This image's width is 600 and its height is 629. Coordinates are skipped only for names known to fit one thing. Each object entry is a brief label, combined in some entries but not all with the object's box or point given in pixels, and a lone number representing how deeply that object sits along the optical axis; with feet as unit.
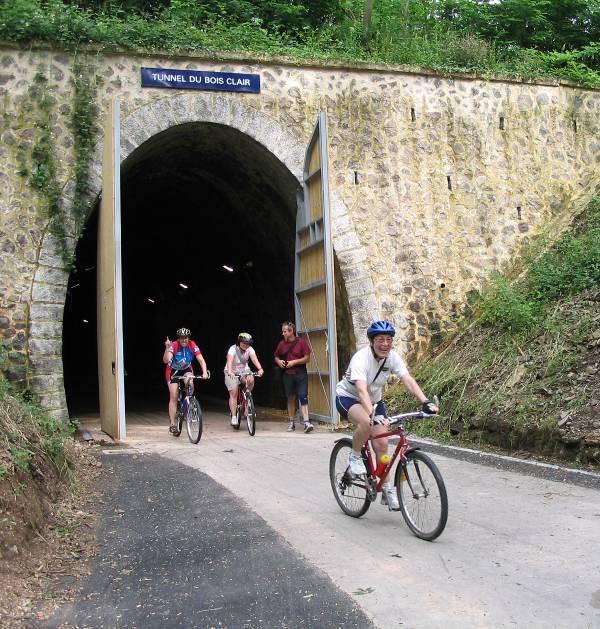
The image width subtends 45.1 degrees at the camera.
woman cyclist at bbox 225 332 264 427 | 37.01
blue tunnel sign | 37.22
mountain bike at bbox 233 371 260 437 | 35.01
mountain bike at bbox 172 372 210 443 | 32.40
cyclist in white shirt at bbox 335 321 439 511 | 17.83
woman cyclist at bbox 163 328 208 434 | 34.96
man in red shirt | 37.55
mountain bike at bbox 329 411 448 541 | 16.20
